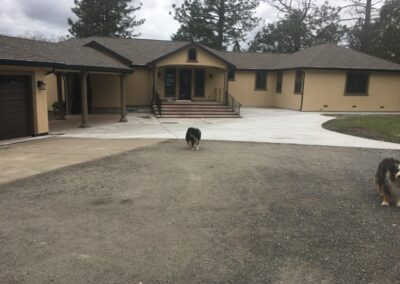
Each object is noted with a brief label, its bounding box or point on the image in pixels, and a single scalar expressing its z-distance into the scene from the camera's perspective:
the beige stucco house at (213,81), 22.09
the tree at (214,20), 41.97
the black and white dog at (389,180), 5.68
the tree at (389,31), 31.06
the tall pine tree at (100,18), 40.53
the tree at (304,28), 41.62
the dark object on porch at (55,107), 21.20
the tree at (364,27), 36.53
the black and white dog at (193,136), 10.63
